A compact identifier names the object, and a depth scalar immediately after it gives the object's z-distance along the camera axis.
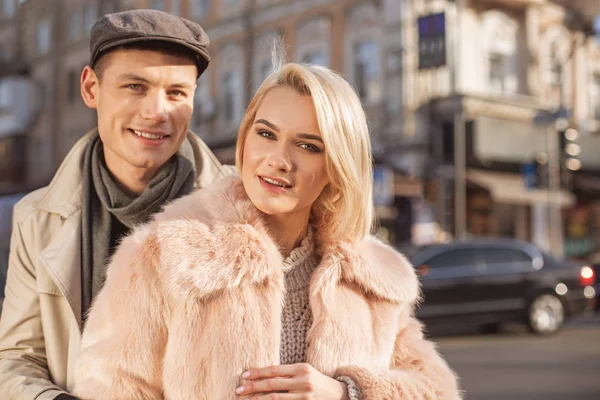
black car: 12.34
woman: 1.99
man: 2.30
